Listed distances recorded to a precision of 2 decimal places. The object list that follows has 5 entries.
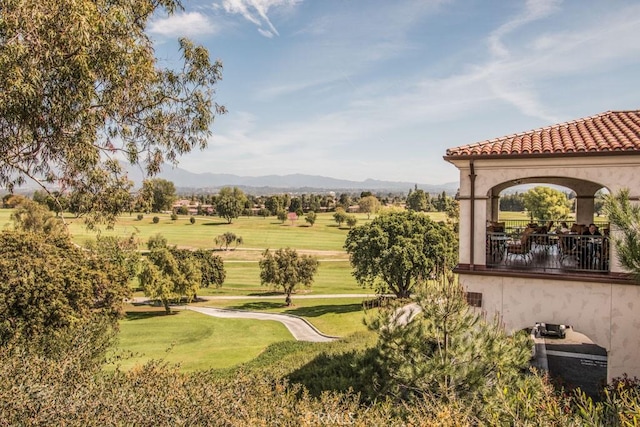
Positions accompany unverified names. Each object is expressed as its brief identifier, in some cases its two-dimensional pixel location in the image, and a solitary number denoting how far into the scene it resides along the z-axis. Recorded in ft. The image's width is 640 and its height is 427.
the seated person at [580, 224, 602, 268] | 33.68
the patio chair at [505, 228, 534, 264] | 36.96
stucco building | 31.32
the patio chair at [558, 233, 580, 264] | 36.05
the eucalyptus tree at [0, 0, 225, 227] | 26.48
